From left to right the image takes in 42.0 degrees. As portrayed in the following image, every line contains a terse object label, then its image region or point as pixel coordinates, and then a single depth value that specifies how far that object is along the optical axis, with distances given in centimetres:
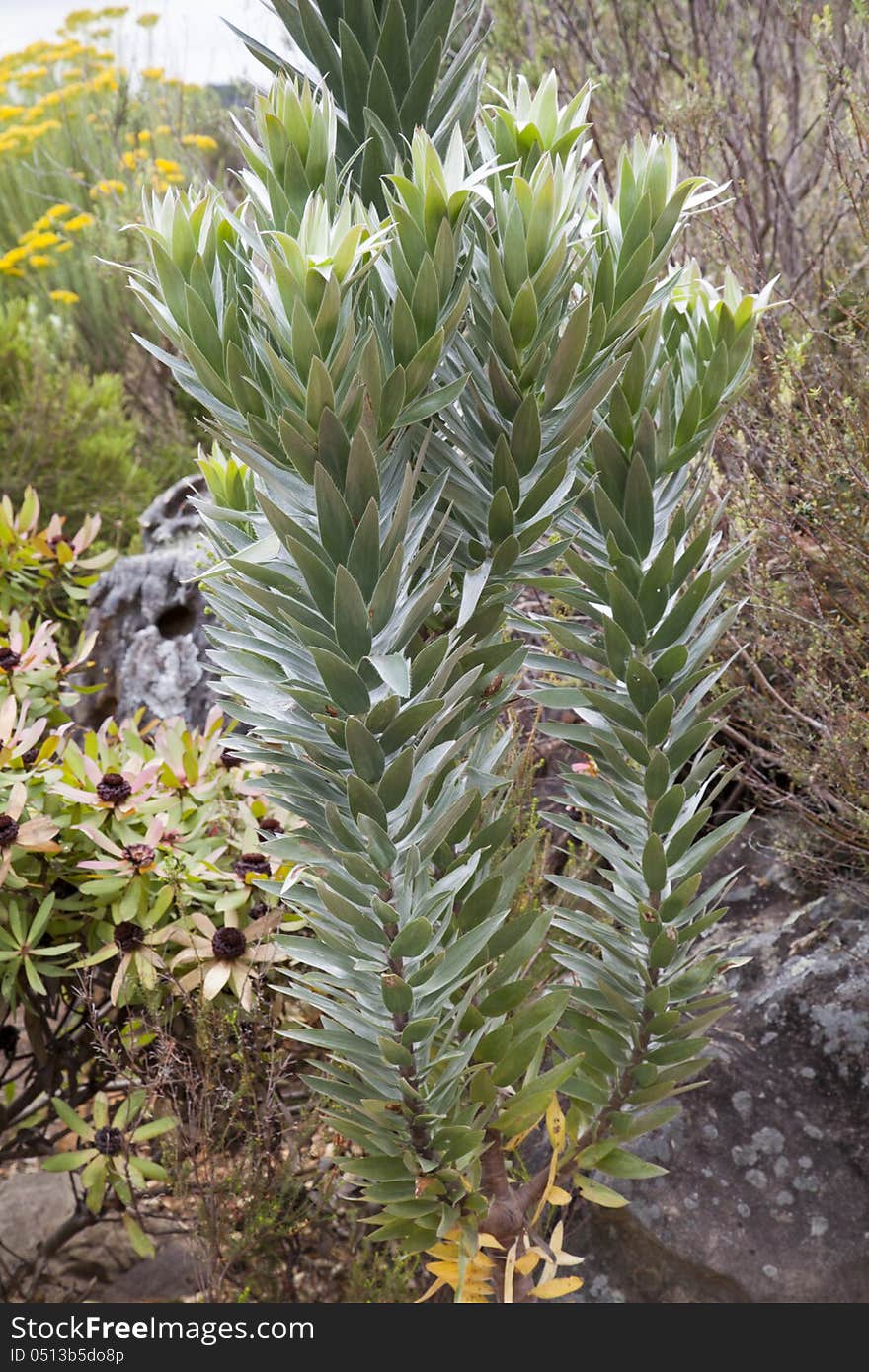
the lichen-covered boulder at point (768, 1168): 209
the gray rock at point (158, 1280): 251
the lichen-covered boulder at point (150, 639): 338
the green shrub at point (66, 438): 470
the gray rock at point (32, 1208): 260
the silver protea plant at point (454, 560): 125
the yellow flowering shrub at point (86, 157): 580
